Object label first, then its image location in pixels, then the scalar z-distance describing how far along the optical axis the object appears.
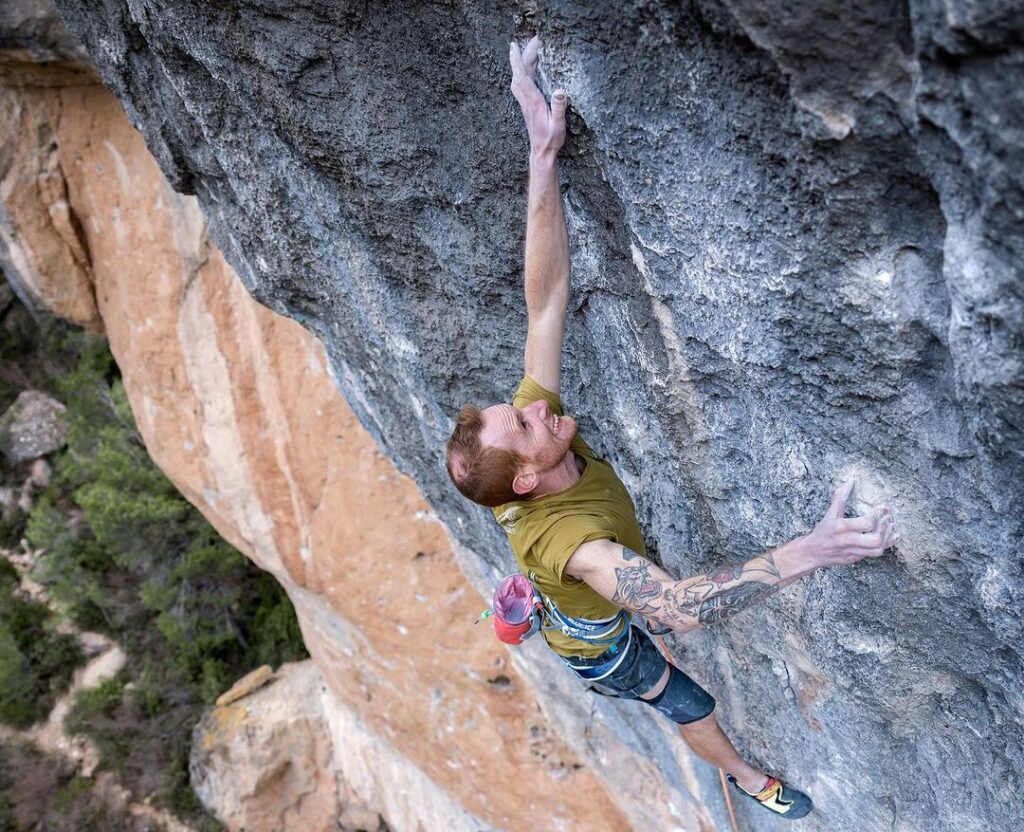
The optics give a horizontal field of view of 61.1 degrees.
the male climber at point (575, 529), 1.81
